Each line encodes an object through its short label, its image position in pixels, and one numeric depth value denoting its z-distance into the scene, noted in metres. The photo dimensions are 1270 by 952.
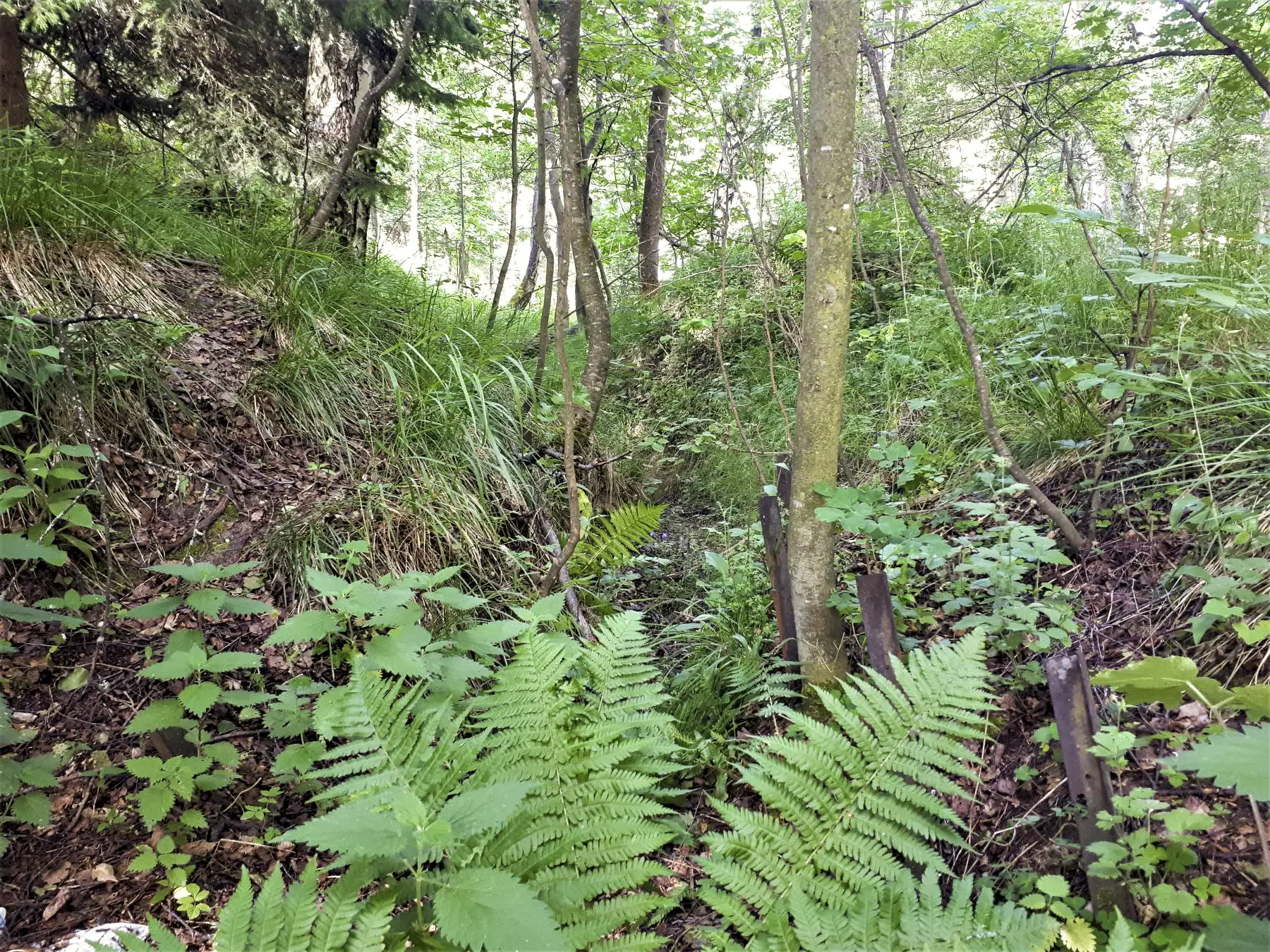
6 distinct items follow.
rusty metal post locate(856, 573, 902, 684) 1.75
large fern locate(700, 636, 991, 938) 1.29
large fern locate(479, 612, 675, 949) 1.26
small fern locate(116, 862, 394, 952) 1.04
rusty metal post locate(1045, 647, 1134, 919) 1.38
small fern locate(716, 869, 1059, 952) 1.13
